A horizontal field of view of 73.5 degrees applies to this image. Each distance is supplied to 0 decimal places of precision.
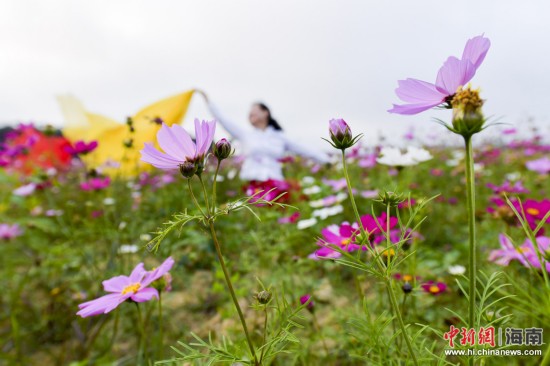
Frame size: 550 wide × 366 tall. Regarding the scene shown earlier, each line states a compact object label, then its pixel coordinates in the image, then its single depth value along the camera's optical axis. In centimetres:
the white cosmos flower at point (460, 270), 102
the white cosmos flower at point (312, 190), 173
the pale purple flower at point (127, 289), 47
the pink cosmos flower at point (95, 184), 171
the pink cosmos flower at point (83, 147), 127
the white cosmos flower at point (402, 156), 103
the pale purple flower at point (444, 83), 36
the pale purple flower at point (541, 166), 155
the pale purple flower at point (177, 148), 40
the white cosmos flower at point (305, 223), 121
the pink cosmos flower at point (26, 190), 189
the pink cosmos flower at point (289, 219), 129
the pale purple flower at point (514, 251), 61
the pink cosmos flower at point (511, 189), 127
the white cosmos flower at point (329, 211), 130
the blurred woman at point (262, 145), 275
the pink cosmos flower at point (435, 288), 82
